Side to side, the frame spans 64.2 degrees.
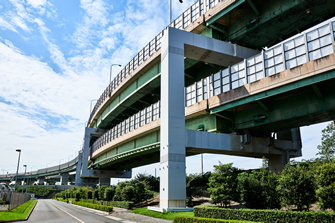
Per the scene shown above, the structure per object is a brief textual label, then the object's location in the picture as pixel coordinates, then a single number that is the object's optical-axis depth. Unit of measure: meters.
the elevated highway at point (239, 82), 19.56
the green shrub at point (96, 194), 46.57
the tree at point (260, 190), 17.53
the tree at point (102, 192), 43.48
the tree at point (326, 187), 12.56
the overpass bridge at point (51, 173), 109.49
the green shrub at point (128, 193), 33.67
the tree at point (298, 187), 14.50
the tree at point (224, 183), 18.94
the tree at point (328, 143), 47.25
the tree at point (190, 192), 25.57
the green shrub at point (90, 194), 51.54
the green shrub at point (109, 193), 40.71
